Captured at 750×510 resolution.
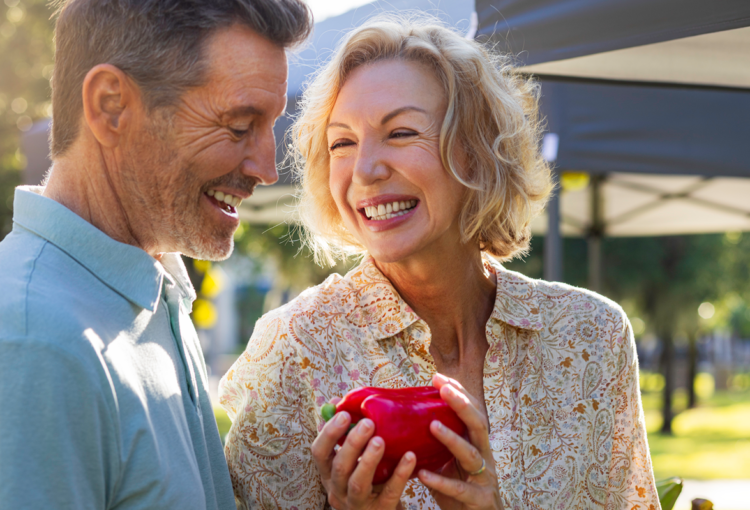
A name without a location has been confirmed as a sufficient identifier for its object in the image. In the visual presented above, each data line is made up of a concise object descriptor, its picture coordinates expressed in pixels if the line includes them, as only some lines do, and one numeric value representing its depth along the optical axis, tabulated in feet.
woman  6.88
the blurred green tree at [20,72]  37.91
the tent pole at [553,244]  16.48
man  3.87
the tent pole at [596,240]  28.22
